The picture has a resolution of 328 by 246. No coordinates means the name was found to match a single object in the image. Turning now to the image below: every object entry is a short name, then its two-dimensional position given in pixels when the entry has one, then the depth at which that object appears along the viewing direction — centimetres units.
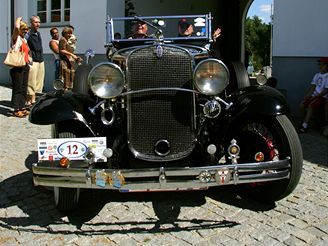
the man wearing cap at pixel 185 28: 443
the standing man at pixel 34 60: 808
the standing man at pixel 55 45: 880
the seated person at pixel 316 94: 653
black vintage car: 296
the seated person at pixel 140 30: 444
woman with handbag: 723
